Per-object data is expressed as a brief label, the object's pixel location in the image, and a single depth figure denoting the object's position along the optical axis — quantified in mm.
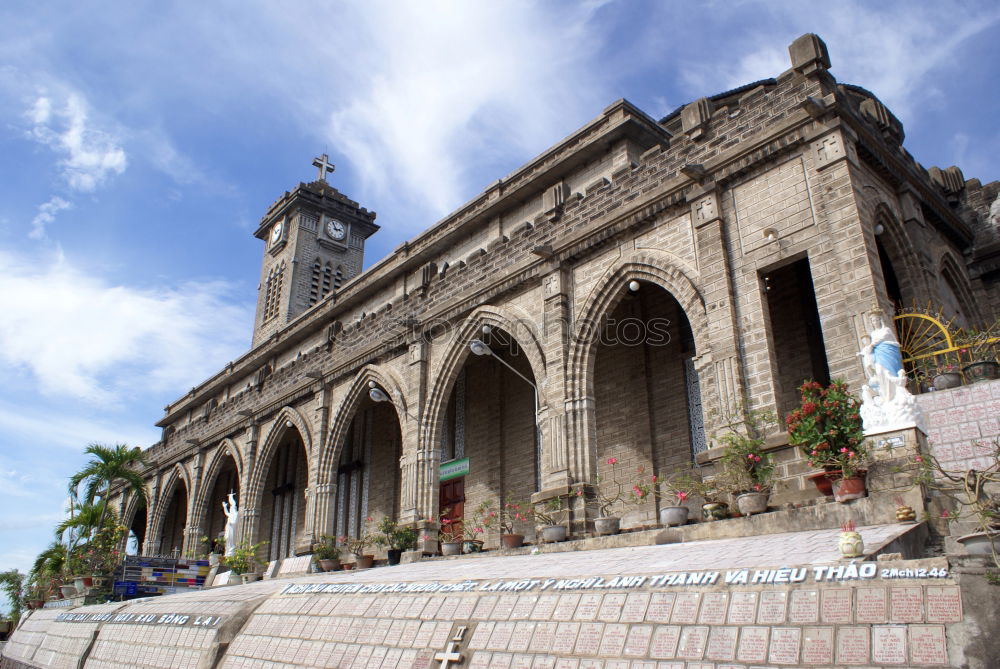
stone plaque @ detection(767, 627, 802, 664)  3992
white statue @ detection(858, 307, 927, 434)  7949
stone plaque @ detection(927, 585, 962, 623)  3861
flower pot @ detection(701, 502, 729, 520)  9886
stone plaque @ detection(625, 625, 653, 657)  4492
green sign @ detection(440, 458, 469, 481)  18156
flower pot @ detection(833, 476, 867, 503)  8062
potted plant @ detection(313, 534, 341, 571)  17297
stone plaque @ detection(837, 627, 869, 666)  3842
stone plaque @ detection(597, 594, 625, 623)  4902
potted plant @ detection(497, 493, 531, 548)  12984
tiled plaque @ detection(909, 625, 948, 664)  3682
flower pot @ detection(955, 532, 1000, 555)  4566
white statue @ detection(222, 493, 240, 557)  22342
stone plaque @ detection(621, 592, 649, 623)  4785
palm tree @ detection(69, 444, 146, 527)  24922
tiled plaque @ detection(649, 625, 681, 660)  4367
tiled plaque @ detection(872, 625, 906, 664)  3746
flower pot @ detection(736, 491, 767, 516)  9523
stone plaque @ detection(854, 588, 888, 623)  4031
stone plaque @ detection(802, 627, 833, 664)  3918
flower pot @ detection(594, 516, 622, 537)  11414
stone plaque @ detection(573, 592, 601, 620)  5031
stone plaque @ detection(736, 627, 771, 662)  4078
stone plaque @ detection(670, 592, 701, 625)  4566
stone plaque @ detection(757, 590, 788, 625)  4266
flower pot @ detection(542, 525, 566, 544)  12234
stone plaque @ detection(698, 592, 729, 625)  4453
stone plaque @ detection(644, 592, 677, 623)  4672
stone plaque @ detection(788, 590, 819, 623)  4195
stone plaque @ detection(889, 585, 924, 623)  3951
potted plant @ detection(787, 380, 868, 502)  8125
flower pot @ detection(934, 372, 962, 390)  8516
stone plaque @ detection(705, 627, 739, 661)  4180
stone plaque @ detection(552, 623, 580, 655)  4826
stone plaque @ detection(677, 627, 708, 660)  4270
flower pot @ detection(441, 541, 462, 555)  14883
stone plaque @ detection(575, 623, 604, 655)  4715
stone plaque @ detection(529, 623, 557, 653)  4927
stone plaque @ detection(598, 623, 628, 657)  4595
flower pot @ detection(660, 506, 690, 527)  10344
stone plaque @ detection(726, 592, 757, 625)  4363
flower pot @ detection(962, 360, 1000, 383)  8258
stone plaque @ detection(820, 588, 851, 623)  4121
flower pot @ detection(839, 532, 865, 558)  4980
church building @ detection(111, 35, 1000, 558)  11211
